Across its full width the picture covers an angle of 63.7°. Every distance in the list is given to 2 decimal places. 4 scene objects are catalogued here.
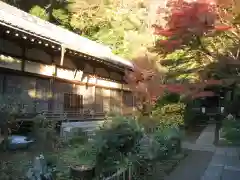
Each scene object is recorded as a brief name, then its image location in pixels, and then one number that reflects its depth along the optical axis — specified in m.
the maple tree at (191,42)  7.50
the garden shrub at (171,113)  8.63
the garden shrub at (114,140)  3.86
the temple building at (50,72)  6.31
